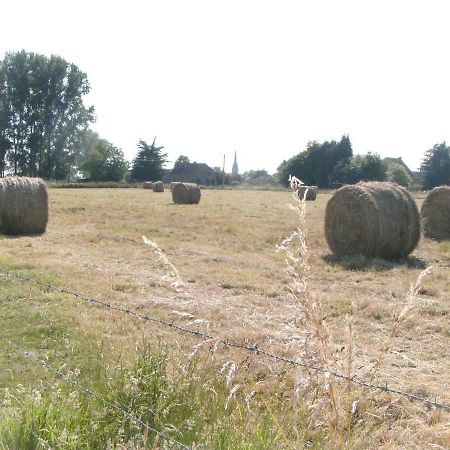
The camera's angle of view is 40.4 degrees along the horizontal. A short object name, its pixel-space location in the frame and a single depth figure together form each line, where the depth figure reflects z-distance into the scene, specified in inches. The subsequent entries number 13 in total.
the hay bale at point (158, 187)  1827.0
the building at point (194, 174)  3686.0
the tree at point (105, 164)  2935.5
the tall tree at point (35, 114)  2456.9
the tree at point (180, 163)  3760.3
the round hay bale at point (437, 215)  730.2
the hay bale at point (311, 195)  1516.2
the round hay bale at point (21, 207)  641.6
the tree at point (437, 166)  3134.8
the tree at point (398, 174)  3069.9
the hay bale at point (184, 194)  1223.5
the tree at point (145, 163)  2992.1
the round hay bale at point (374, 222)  543.5
